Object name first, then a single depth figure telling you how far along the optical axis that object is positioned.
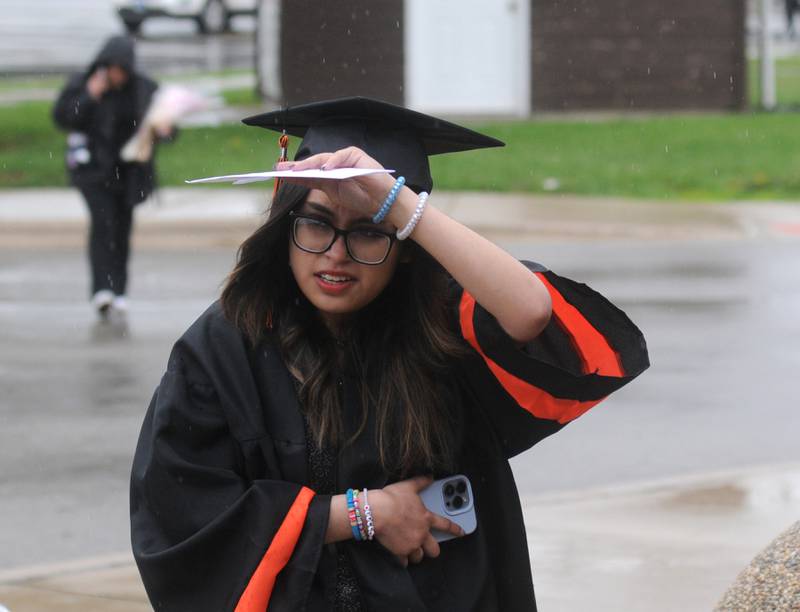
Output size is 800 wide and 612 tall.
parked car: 33.38
